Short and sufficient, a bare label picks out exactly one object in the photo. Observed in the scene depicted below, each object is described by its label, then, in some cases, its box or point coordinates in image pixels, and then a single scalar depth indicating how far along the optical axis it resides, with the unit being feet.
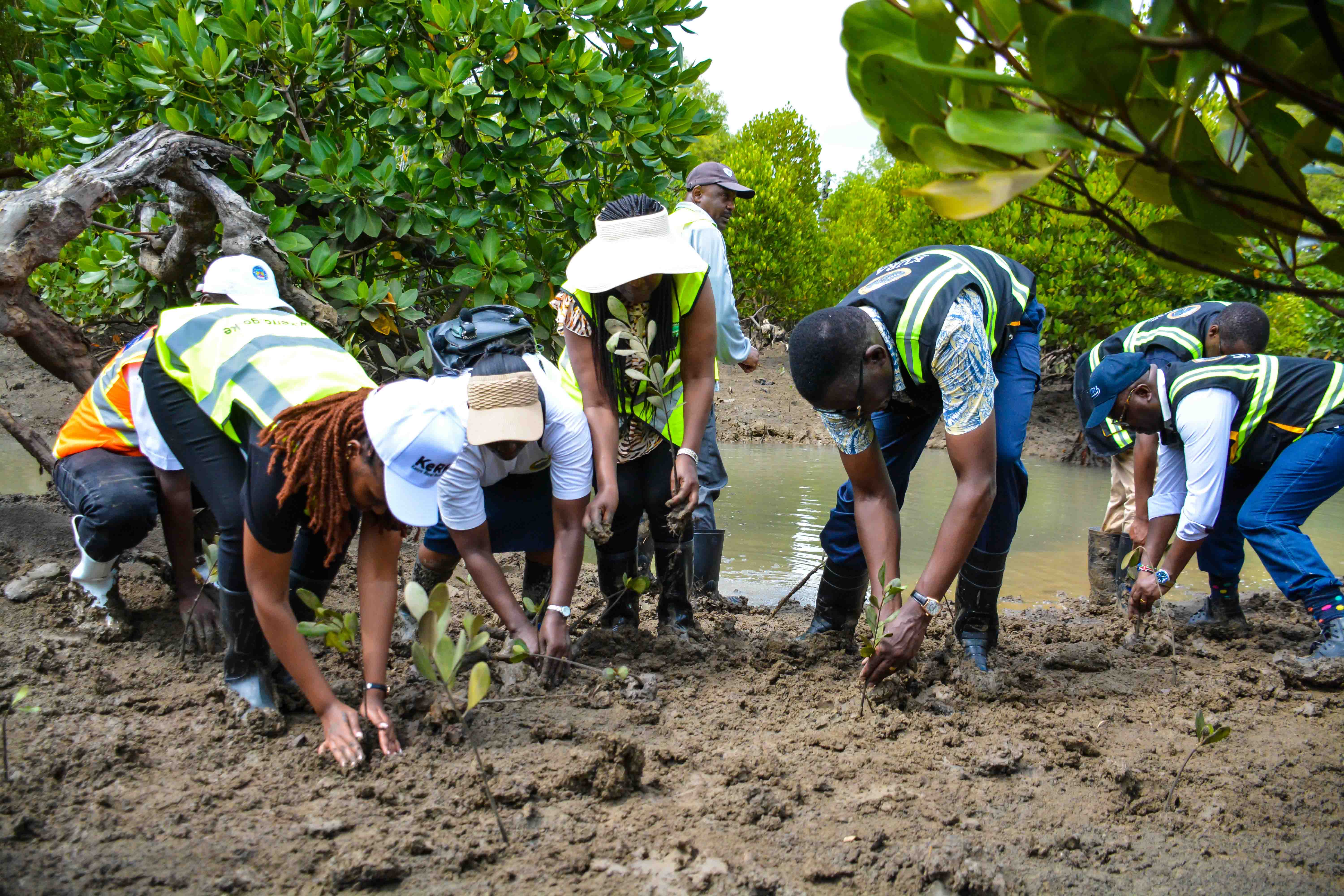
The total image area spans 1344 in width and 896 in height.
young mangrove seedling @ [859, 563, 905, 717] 9.46
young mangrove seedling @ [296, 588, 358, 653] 7.89
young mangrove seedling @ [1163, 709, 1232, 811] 8.20
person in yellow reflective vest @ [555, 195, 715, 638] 11.06
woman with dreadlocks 7.57
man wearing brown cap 14.97
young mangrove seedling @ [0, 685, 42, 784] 7.68
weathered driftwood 11.80
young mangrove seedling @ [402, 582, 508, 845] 7.13
